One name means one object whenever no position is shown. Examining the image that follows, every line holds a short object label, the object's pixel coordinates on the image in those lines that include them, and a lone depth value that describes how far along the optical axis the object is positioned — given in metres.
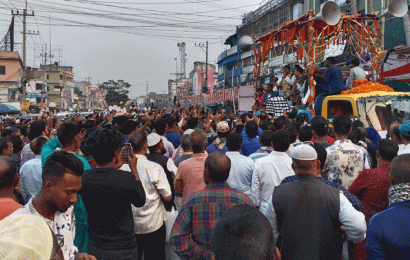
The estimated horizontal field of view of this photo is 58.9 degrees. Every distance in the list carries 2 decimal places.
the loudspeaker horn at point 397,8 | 10.17
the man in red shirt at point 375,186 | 3.59
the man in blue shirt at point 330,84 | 9.22
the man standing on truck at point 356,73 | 9.72
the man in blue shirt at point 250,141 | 6.33
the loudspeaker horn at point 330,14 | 9.28
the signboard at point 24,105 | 32.25
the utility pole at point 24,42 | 29.92
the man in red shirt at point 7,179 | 2.93
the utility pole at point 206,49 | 50.44
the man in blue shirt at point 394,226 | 2.36
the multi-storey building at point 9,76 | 51.66
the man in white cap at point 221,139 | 5.72
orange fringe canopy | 9.95
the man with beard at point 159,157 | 4.66
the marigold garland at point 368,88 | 8.45
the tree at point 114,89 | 81.81
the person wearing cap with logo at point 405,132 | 4.52
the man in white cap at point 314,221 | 2.85
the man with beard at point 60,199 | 2.37
